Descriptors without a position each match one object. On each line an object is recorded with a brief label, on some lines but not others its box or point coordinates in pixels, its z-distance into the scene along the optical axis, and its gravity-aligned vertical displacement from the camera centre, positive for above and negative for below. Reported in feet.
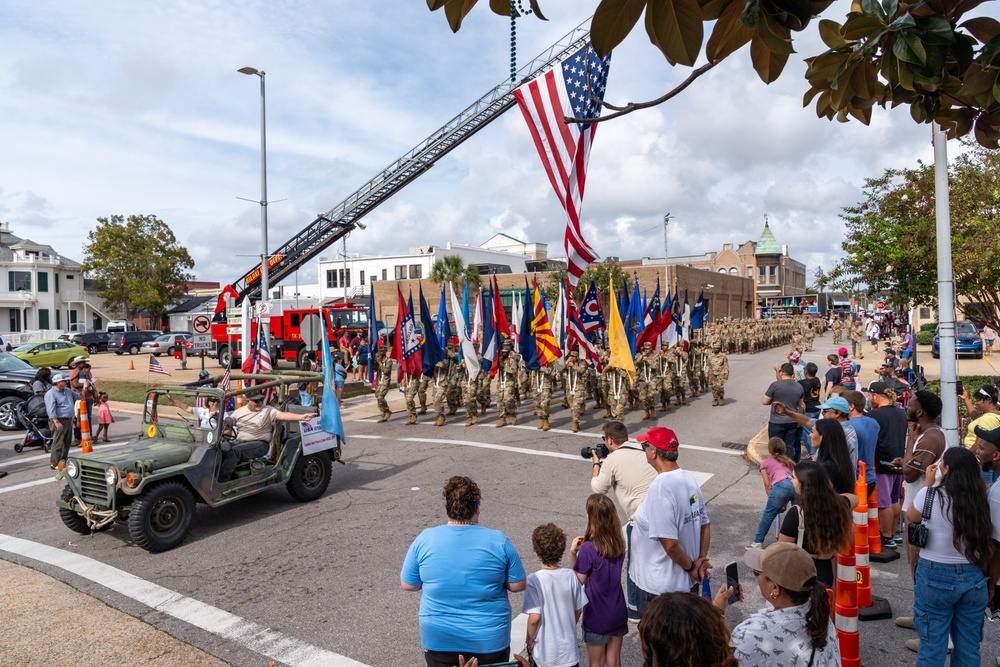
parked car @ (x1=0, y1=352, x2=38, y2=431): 52.39 -4.45
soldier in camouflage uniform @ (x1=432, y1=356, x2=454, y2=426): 50.42 -4.24
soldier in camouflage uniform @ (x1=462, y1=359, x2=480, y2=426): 49.11 -5.20
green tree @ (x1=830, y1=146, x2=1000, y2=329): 43.52 +5.84
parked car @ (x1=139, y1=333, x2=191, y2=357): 136.05 -2.00
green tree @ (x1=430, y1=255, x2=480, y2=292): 156.66 +13.44
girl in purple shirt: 12.91 -5.10
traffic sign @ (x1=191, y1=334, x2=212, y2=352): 71.15 -1.06
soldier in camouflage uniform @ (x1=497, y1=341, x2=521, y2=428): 48.14 -4.43
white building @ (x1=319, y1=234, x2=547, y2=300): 213.66 +21.76
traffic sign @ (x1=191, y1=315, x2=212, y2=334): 63.77 +0.91
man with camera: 15.51 -3.65
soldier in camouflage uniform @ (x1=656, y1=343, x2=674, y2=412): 52.39 -4.33
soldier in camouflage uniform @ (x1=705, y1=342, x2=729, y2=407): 55.11 -4.31
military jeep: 23.79 -5.51
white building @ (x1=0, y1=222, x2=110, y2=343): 167.32 +11.27
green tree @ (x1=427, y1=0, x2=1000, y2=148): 6.53 +3.14
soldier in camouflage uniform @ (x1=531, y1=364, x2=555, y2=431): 46.16 -4.66
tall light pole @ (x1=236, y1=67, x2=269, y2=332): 64.39 +13.46
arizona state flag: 47.66 -0.98
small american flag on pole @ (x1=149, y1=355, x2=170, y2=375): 53.36 -2.71
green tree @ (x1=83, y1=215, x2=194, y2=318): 162.61 +18.62
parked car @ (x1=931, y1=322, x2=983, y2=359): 90.48 -3.76
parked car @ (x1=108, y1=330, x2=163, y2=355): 141.49 -1.31
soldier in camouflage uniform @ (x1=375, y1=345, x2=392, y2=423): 51.65 -4.01
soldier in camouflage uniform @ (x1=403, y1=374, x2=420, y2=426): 50.37 -5.09
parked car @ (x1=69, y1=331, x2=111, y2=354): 145.28 -1.08
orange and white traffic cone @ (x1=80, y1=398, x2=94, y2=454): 34.36 -5.49
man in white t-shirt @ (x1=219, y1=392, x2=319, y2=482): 27.40 -4.06
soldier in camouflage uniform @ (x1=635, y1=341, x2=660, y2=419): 49.65 -4.32
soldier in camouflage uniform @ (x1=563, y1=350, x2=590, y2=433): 45.91 -4.31
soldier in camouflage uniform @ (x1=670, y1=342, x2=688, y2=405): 55.93 -4.18
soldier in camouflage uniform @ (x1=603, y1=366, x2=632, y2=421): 45.42 -4.68
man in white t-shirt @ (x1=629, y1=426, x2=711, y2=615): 13.48 -4.41
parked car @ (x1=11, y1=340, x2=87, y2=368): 93.04 -2.26
